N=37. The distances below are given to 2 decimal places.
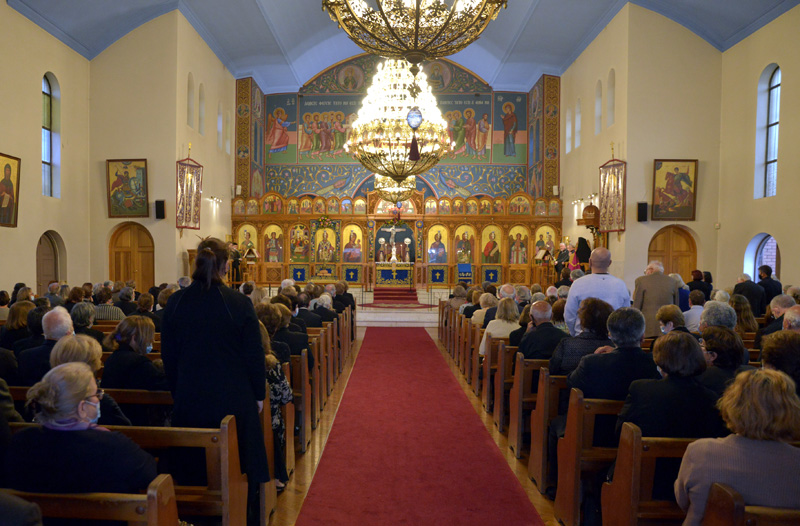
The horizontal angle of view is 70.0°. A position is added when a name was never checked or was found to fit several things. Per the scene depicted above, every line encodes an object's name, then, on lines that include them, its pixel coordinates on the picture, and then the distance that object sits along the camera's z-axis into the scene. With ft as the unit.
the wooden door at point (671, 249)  47.11
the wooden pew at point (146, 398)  11.11
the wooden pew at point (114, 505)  6.29
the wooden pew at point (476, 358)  22.57
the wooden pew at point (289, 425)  13.99
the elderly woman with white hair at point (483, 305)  24.90
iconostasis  65.51
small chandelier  48.57
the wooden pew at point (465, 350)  24.94
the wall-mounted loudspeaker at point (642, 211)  44.93
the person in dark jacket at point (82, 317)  14.39
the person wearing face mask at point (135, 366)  11.30
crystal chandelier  33.65
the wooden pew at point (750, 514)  6.05
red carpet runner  12.24
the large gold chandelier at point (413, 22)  18.90
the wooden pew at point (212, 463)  8.45
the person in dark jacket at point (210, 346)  9.18
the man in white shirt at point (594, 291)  15.89
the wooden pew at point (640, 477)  8.38
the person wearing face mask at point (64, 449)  6.76
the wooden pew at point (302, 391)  16.67
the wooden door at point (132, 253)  49.06
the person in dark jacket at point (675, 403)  8.91
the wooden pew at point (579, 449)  10.68
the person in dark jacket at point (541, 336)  15.85
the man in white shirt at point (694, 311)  19.84
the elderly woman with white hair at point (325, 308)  26.04
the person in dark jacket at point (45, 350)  11.84
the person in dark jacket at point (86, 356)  9.09
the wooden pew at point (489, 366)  20.17
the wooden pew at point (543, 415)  13.03
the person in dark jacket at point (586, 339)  12.69
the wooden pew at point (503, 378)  18.31
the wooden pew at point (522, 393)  15.40
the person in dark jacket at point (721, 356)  9.96
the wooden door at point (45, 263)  43.65
